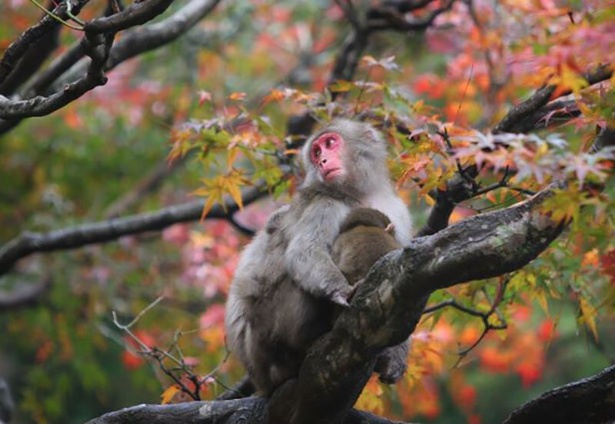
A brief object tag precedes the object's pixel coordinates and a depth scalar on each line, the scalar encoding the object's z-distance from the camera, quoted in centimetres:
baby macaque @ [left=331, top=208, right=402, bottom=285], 944
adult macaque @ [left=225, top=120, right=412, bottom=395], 975
